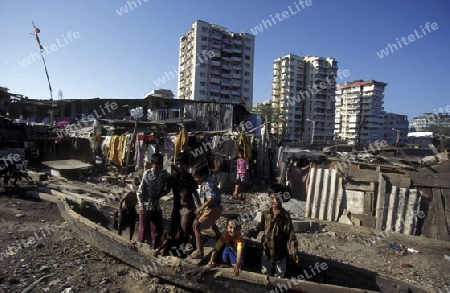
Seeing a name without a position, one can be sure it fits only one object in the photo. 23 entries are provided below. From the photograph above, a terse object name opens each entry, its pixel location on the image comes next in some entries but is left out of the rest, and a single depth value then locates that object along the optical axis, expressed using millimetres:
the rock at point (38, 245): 5611
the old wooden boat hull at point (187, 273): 3059
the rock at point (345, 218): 7167
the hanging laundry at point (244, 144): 10656
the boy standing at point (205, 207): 3760
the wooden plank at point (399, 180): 6496
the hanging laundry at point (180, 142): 11094
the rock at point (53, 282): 4248
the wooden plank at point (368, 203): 6914
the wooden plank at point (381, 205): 6664
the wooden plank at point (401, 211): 6469
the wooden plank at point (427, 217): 6195
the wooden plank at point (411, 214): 6340
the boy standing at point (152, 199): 4266
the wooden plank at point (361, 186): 6918
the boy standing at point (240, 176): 10131
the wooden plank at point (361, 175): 6955
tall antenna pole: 18359
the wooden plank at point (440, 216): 6055
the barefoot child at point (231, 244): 3419
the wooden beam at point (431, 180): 6223
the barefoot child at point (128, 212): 5461
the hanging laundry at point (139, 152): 12461
